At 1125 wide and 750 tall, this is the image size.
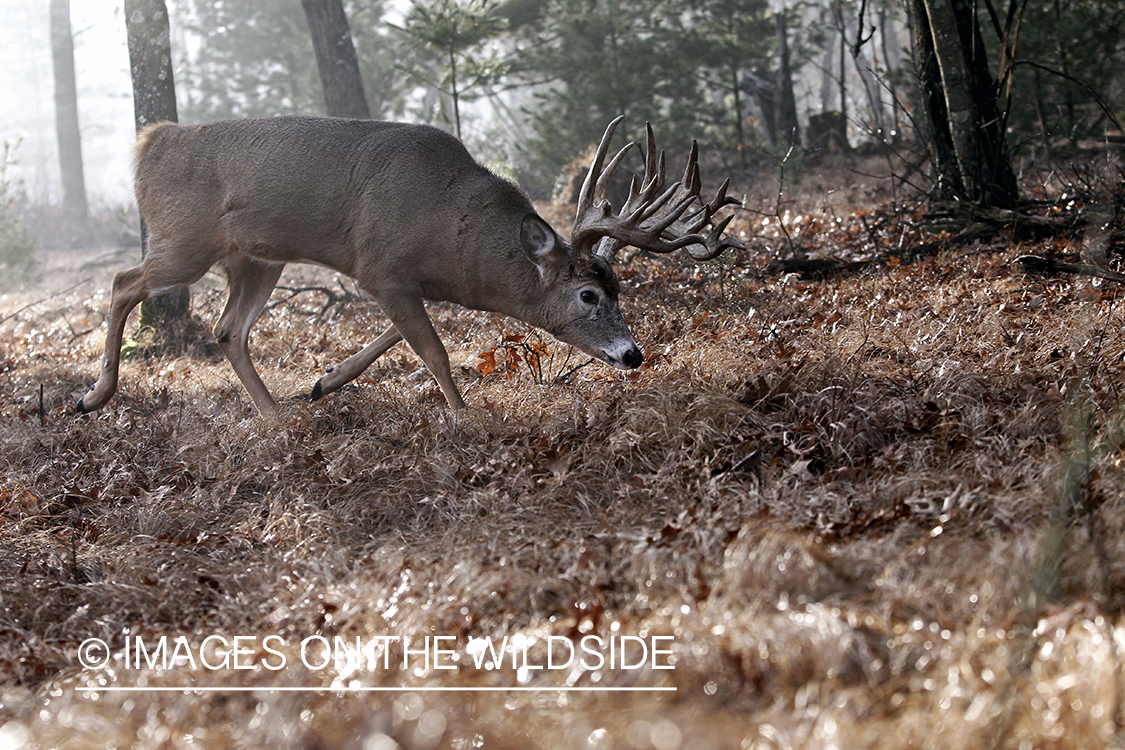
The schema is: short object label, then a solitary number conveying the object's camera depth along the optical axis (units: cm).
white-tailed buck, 602
